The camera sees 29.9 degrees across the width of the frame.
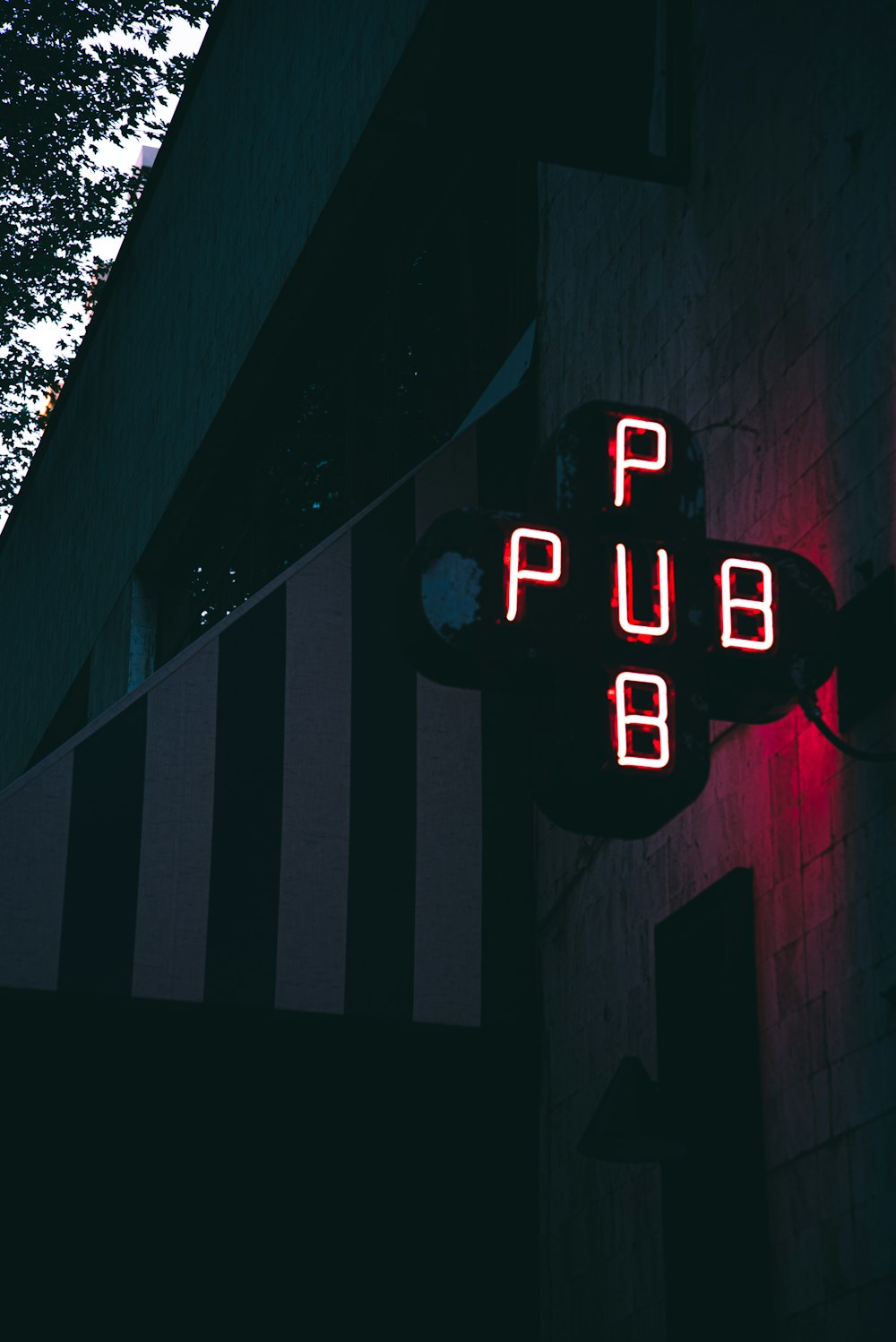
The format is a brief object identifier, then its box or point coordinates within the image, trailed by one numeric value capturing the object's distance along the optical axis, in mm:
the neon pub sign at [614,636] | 4938
